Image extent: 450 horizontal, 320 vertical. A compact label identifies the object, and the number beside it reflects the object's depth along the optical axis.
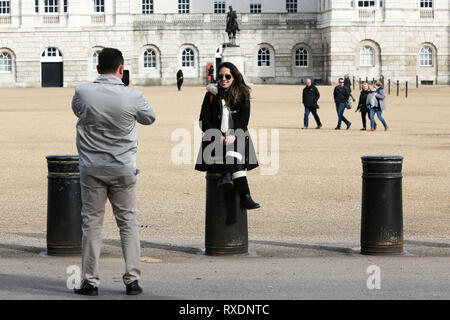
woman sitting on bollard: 10.57
